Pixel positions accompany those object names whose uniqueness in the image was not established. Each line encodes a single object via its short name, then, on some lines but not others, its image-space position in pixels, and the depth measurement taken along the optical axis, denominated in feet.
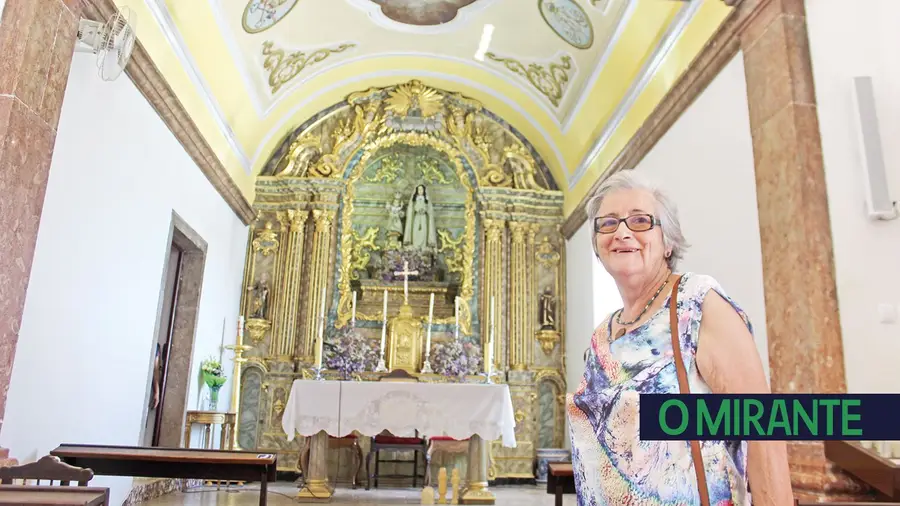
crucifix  29.32
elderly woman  3.75
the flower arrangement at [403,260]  30.78
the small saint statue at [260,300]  29.37
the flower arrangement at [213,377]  24.45
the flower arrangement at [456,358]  28.96
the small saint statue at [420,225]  31.50
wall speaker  10.68
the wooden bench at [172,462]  12.50
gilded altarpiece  29.40
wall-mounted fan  13.52
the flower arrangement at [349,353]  28.71
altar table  19.47
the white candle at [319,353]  22.97
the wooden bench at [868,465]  9.75
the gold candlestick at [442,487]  19.10
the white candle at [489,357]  25.79
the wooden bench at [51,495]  7.02
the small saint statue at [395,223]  31.86
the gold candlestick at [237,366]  26.13
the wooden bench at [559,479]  13.51
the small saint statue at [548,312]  30.53
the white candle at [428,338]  27.87
